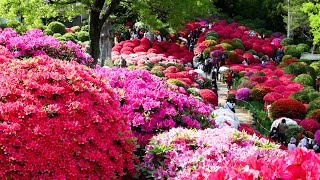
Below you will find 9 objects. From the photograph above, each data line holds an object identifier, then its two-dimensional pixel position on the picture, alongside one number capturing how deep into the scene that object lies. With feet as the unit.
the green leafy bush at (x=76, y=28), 120.64
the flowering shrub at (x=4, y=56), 25.34
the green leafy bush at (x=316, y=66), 91.23
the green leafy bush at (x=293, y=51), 119.58
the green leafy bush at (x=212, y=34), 119.55
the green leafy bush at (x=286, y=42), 133.69
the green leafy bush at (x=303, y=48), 121.92
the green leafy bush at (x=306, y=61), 106.57
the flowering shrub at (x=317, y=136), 48.32
